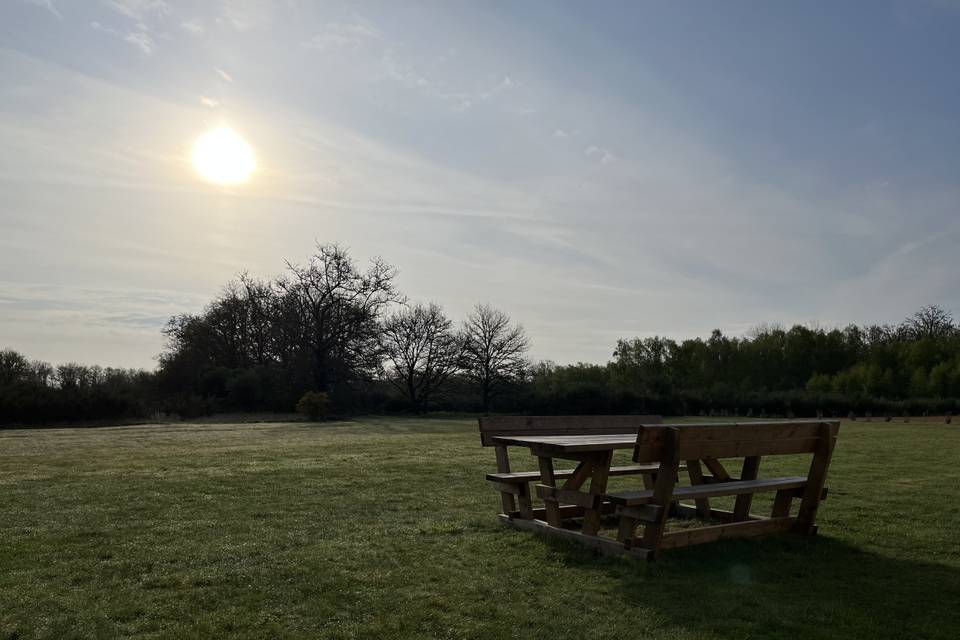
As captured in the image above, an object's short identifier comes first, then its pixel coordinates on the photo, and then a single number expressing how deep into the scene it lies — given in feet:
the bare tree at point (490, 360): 195.72
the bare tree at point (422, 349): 194.39
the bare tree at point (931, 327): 200.64
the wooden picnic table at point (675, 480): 19.30
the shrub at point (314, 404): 129.39
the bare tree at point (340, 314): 166.61
